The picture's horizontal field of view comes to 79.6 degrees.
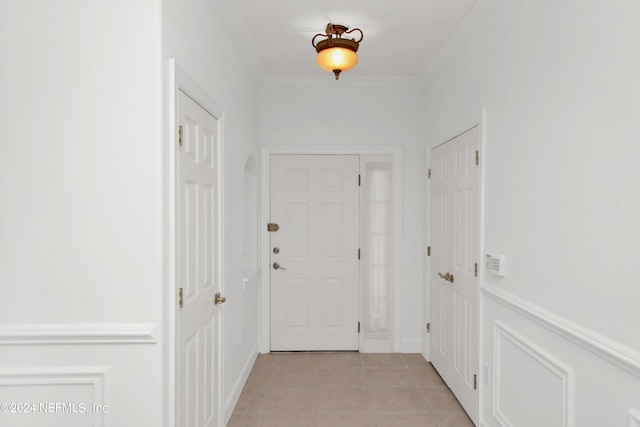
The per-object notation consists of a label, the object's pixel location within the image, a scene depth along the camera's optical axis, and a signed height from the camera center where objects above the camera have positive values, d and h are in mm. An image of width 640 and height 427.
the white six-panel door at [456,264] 2674 -434
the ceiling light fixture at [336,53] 2496 +1027
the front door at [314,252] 3951 -436
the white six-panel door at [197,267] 1810 -303
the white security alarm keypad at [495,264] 2215 -321
